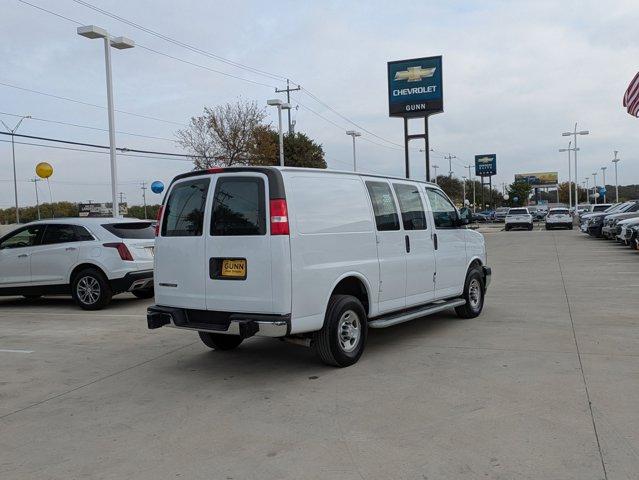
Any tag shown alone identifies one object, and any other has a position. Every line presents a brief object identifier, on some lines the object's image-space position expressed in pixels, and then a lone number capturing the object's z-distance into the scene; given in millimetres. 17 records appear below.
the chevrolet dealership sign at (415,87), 36500
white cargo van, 5461
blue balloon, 25906
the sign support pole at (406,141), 37625
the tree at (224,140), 35375
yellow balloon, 22609
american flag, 19906
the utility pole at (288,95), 55844
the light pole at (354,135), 44094
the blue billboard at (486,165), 99438
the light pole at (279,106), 28906
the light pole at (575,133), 57978
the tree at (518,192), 108050
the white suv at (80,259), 10453
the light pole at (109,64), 17266
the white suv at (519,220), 40312
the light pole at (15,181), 50875
